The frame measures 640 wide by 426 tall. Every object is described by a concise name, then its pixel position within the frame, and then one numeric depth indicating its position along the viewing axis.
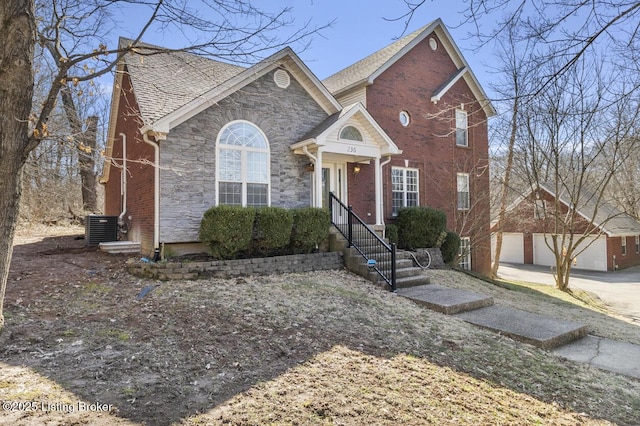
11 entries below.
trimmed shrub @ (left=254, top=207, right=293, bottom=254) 9.03
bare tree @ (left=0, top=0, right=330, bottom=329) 4.11
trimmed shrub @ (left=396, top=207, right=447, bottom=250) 13.09
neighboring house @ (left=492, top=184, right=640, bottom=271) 24.92
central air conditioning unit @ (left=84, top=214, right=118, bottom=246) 12.38
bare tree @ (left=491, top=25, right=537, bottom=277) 16.30
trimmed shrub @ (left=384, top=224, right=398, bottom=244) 12.66
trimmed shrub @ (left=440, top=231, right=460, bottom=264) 13.91
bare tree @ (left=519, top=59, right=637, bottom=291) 14.43
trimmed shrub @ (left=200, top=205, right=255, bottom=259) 8.48
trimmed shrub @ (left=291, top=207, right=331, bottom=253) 9.61
